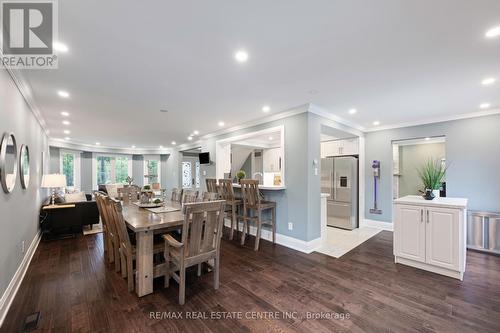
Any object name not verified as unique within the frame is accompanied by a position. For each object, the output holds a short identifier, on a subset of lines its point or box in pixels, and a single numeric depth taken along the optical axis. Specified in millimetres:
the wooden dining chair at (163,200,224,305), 2215
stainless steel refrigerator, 5141
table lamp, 4356
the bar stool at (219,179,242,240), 4406
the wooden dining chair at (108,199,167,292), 2385
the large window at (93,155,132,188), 9352
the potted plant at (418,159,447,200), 3250
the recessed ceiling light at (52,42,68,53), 2003
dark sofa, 4387
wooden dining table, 2357
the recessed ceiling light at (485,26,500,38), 1758
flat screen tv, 6332
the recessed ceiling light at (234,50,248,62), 2119
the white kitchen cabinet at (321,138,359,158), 5426
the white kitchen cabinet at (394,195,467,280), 2729
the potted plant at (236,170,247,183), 4988
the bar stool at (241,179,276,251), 3908
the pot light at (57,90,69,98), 3160
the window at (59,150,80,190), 8086
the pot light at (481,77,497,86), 2670
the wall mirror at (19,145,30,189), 2811
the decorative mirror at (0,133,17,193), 2100
